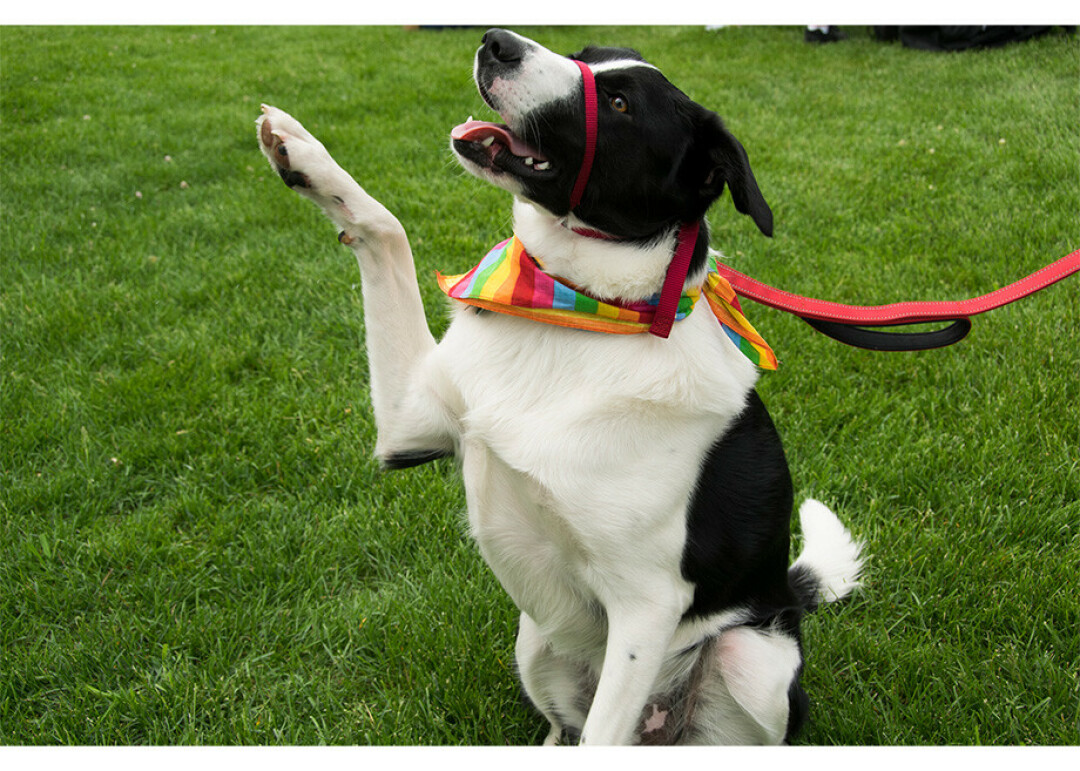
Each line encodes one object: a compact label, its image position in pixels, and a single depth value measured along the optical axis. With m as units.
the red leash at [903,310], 2.18
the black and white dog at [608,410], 1.86
